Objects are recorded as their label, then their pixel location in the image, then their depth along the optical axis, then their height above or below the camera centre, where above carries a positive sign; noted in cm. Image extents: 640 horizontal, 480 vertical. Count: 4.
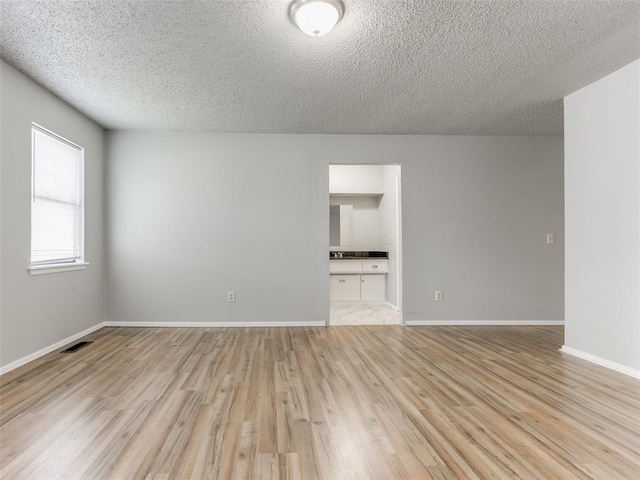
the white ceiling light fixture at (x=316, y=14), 212 +135
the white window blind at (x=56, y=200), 342 +41
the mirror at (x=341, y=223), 721 +35
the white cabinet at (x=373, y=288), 668 -85
